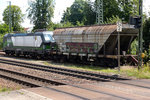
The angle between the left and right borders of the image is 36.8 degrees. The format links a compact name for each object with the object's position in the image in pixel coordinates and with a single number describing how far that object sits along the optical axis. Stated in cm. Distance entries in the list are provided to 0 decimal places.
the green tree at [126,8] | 4675
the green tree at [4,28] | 6009
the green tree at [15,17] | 8138
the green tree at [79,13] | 5300
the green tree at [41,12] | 5881
